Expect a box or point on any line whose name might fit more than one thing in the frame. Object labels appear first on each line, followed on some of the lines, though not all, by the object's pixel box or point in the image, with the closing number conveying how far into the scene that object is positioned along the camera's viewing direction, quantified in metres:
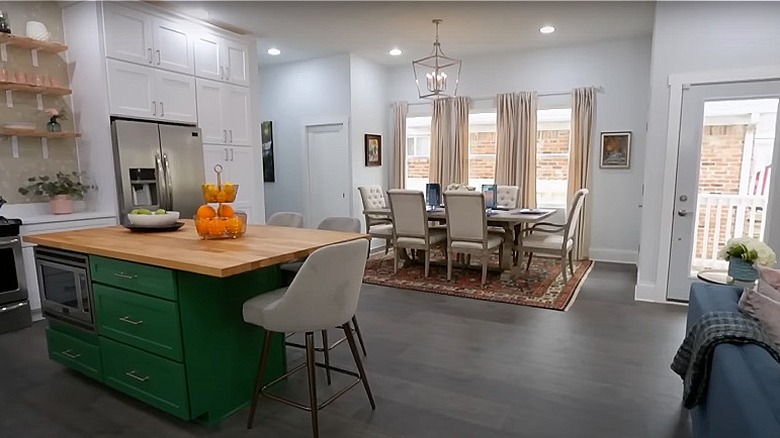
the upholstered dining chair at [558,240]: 4.58
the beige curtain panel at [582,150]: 5.82
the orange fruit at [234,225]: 2.41
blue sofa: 1.14
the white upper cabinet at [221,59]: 4.72
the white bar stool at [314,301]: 1.86
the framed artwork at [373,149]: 6.81
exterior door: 3.71
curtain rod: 5.79
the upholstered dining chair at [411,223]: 4.86
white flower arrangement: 2.23
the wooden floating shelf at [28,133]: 3.71
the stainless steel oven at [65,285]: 2.39
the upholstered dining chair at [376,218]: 5.55
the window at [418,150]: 7.20
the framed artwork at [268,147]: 7.08
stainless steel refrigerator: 4.01
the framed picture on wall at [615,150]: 5.72
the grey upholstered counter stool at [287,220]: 3.28
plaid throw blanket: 1.57
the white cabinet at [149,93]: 3.95
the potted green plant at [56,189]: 3.94
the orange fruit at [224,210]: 2.43
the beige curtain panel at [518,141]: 6.15
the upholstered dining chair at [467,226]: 4.51
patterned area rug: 4.24
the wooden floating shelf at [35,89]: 3.69
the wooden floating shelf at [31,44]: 3.64
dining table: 4.57
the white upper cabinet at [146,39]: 3.89
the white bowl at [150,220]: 2.68
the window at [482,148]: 6.70
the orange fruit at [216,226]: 2.38
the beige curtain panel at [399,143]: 7.06
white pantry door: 6.61
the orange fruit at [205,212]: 2.37
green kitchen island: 1.99
